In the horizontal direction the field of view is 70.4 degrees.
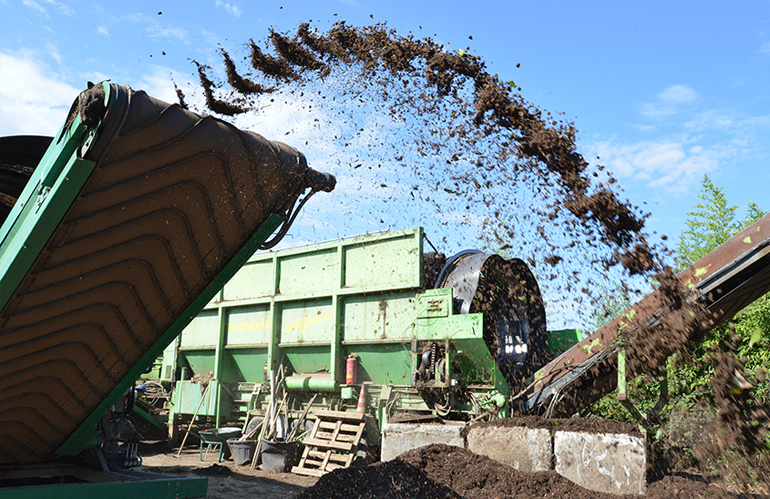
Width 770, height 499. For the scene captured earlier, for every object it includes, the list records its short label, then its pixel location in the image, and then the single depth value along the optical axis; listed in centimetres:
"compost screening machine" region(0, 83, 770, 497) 230
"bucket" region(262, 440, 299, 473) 722
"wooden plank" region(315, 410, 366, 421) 695
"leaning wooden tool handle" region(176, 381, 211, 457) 881
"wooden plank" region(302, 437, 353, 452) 679
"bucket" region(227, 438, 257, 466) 759
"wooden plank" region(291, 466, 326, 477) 688
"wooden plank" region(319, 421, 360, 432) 695
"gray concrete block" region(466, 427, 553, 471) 456
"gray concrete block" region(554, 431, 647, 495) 411
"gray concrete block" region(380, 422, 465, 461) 502
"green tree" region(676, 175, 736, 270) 1688
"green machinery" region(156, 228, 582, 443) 602
